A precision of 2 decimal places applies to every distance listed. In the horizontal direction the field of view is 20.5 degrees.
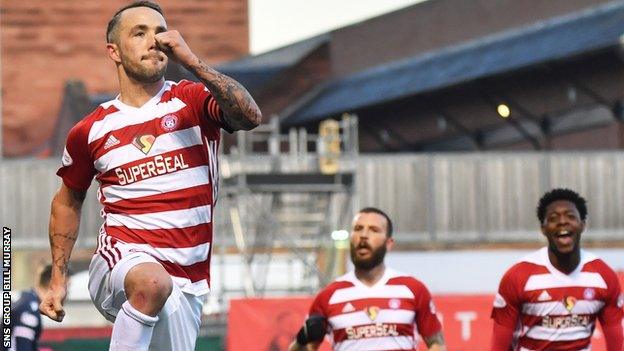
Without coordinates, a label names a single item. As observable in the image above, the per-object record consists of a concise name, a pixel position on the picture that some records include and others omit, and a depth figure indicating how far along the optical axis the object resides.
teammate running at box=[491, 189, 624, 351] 10.71
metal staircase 29.66
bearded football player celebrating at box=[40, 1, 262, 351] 7.17
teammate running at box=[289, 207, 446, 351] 11.46
